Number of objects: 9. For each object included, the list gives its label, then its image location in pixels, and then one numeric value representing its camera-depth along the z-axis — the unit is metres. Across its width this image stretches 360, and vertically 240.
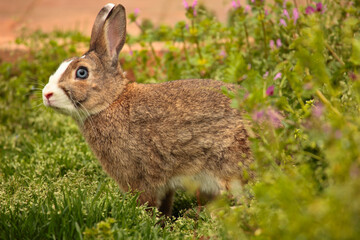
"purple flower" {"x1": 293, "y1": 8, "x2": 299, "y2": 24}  9.64
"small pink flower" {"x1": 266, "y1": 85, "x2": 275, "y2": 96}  5.45
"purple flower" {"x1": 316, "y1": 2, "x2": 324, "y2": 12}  8.37
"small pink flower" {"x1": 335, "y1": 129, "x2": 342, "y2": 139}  4.17
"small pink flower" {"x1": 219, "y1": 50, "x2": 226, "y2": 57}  11.76
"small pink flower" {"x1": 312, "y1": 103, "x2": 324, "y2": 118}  4.81
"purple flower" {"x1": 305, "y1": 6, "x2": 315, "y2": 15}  8.53
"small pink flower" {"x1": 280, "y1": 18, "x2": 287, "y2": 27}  10.00
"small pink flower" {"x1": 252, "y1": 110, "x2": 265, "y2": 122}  4.86
